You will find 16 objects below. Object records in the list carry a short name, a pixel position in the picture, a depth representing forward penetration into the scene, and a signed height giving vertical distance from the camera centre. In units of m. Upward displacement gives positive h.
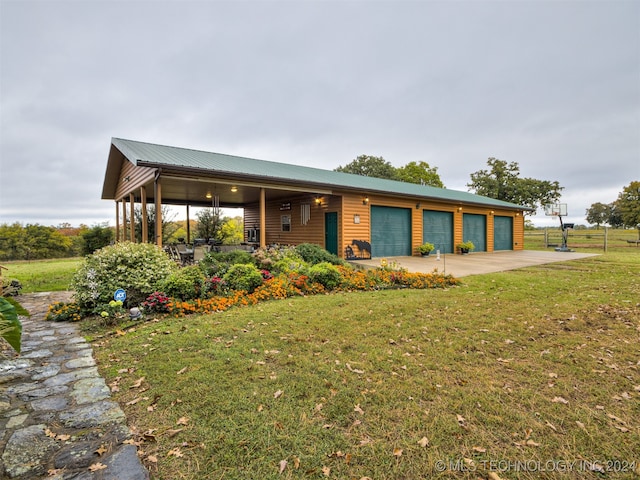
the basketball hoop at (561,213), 18.83 +1.44
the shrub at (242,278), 6.20 -0.81
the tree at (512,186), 30.78 +5.26
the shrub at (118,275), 5.06 -0.61
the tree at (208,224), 13.95 +0.79
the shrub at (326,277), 6.97 -0.91
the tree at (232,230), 19.29 +0.67
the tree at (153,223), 13.32 +0.88
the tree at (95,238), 14.33 +0.17
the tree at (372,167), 35.00 +8.60
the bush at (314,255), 8.73 -0.50
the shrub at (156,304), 5.02 -1.08
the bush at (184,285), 5.48 -0.84
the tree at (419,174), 36.56 +7.89
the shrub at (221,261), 6.85 -0.56
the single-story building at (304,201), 9.39 +1.77
